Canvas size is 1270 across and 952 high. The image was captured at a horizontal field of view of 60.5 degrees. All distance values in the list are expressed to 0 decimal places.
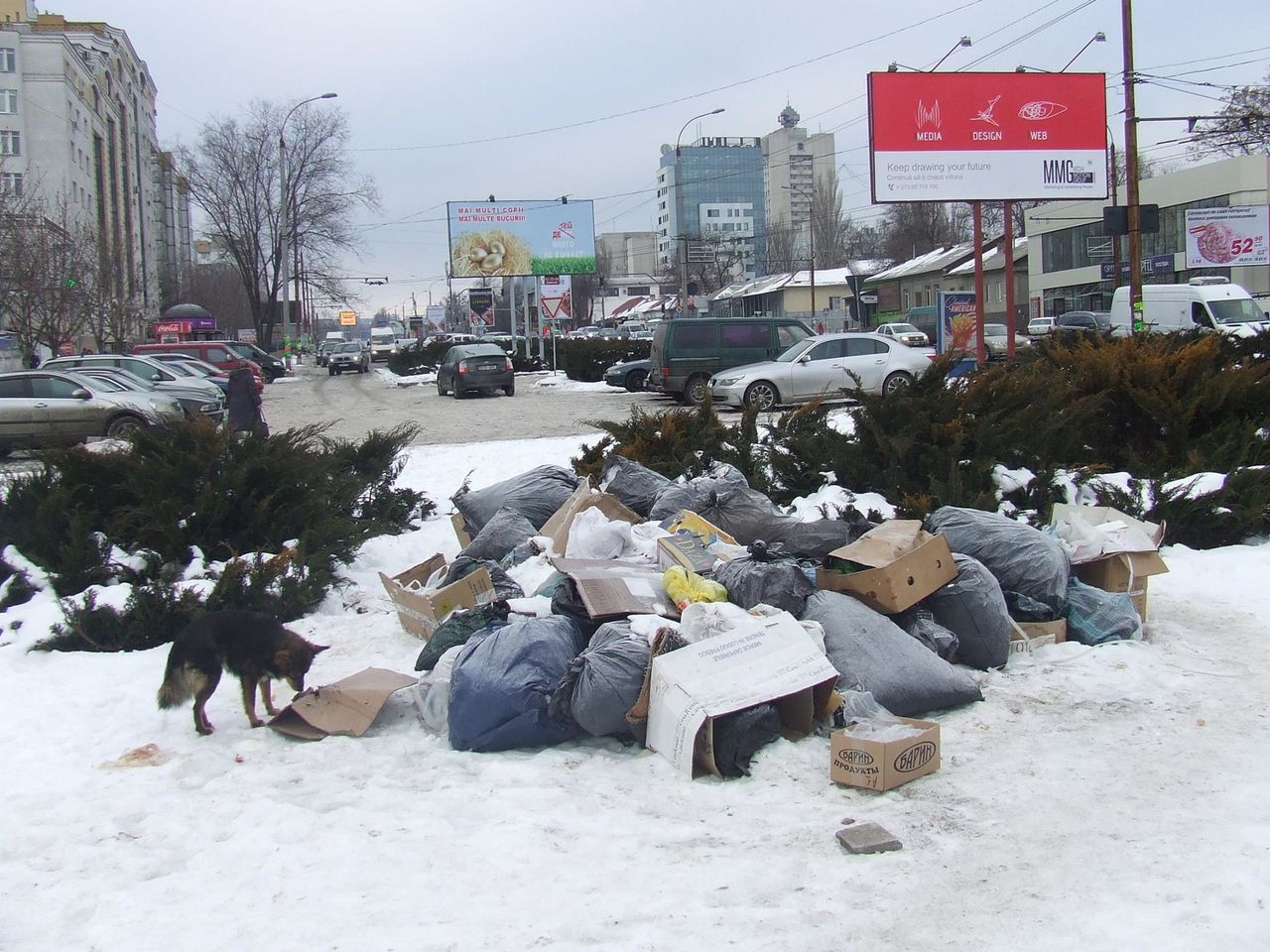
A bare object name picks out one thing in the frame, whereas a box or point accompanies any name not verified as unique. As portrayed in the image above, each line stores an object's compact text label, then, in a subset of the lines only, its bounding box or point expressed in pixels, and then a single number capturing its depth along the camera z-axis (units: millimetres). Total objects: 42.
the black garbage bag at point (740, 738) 4156
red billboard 19656
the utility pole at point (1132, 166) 21125
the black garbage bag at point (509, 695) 4449
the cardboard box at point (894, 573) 5090
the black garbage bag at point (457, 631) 5172
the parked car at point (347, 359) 51188
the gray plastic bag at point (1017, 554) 5734
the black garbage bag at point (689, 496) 6852
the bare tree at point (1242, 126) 42456
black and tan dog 4617
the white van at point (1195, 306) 26062
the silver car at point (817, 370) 20047
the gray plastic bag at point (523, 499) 7664
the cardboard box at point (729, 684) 4160
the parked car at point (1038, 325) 40794
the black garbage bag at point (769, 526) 6062
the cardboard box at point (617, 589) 4887
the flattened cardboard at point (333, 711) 4613
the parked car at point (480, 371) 28547
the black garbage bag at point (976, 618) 5266
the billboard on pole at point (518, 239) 46281
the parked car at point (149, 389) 19859
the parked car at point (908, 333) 36750
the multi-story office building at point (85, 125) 67250
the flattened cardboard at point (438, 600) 5781
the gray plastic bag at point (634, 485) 7445
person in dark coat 15852
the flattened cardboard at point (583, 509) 6789
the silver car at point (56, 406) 17188
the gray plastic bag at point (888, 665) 4703
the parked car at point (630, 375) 27859
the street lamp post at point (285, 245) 47000
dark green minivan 22469
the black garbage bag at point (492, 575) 5961
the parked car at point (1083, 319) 33875
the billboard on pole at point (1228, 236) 39562
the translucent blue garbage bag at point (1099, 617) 5590
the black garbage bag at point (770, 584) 5059
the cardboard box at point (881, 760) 3930
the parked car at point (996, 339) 28906
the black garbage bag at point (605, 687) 4422
